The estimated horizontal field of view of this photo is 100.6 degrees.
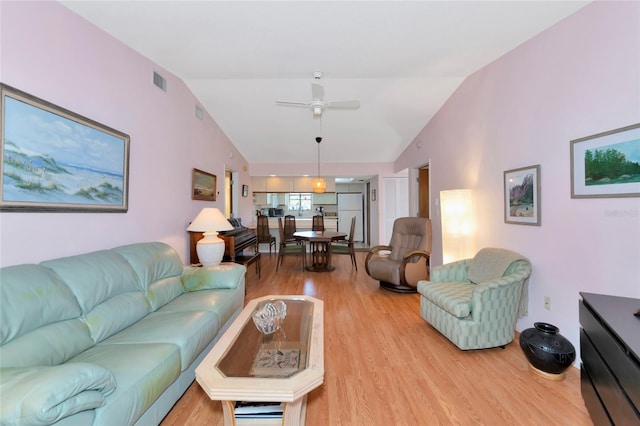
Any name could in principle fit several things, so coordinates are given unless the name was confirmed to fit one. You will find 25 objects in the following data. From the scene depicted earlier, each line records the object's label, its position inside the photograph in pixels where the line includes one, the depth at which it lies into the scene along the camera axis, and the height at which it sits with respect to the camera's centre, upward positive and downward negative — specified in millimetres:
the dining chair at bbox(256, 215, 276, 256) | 5840 -363
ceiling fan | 3147 +1392
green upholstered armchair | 2266 -794
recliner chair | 3723 -660
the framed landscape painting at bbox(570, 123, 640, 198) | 1730 +349
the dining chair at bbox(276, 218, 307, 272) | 5121 -665
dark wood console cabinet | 1071 -666
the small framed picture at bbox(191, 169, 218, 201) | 3720 +443
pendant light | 5223 +599
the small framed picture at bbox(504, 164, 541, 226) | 2428 +177
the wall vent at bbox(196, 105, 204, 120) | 3880 +1511
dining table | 4754 -641
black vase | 1877 -979
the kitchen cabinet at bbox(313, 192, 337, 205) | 8305 +518
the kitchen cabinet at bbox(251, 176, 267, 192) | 6992 +834
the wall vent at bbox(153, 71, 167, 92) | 2878 +1491
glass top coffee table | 1175 -796
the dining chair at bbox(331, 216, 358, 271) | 5138 -682
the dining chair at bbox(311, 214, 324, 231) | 6230 -225
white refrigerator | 8711 +79
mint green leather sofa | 991 -662
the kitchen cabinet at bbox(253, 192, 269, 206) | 7305 +441
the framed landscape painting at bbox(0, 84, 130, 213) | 1564 +391
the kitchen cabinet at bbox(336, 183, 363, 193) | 8883 +919
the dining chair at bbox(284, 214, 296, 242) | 5887 -280
